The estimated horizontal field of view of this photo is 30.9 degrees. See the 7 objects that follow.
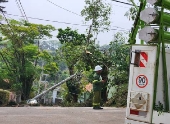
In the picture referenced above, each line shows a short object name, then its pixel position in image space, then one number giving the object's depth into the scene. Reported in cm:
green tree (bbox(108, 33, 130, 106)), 1355
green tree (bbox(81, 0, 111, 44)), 2536
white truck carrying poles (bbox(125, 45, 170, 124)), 366
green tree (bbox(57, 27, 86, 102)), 2057
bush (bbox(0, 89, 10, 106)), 2190
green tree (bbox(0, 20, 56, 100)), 3122
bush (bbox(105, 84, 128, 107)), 1305
